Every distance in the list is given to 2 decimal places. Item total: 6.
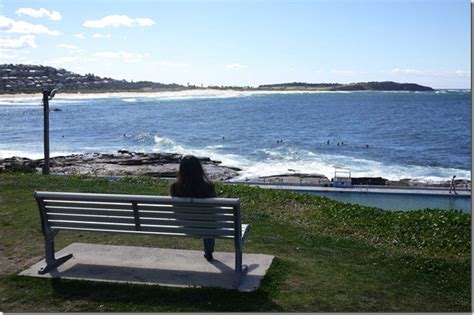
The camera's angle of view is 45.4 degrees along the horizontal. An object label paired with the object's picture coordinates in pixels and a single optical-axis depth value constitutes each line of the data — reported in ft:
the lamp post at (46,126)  52.85
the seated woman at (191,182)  17.60
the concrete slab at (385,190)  66.69
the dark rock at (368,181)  79.44
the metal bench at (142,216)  16.67
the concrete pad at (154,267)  17.56
